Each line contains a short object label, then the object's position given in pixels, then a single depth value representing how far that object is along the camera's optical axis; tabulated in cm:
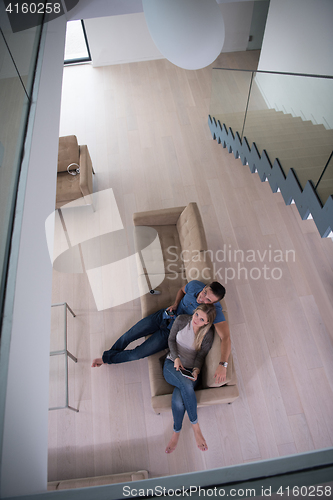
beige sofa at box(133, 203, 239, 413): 259
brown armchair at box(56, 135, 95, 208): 400
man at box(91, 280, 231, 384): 261
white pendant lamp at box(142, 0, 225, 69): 154
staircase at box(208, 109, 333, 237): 260
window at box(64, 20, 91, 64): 612
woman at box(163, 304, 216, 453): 257
